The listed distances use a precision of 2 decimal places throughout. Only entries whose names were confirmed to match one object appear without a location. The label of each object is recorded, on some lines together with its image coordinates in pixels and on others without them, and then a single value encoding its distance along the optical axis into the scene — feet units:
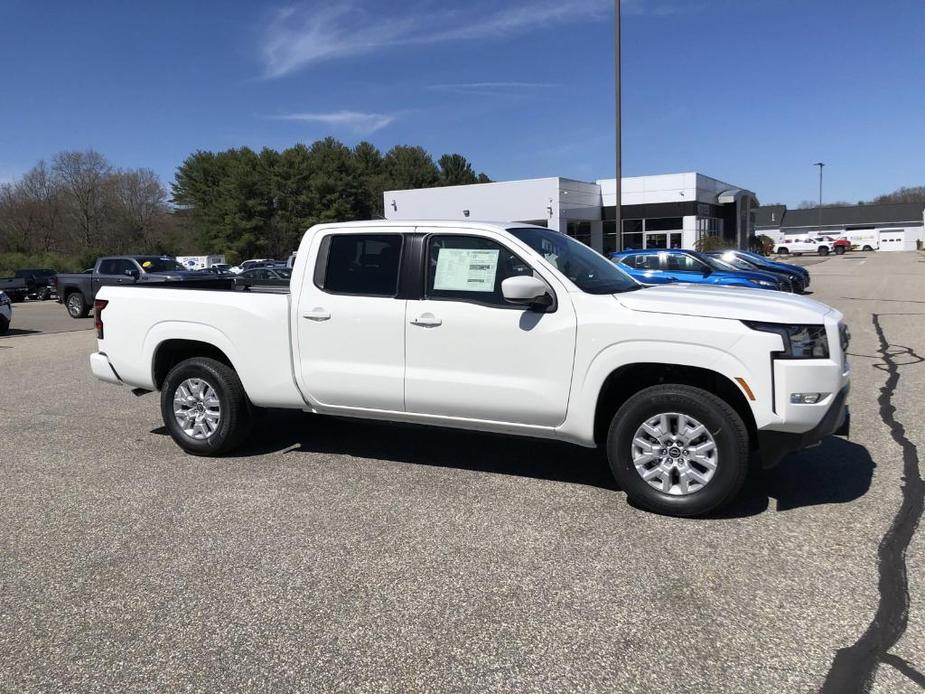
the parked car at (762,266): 67.86
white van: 278.67
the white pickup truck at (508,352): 13.70
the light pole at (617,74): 64.28
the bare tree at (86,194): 214.69
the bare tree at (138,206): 217.15
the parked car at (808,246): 213.87
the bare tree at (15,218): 199.31
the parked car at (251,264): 121.56
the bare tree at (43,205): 208.13
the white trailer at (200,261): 150.24
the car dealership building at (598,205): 132.98
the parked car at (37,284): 112.02
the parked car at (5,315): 56.08
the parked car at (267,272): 69.46
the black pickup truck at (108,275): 65.05
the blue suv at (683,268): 50.96
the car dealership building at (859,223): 280.31
